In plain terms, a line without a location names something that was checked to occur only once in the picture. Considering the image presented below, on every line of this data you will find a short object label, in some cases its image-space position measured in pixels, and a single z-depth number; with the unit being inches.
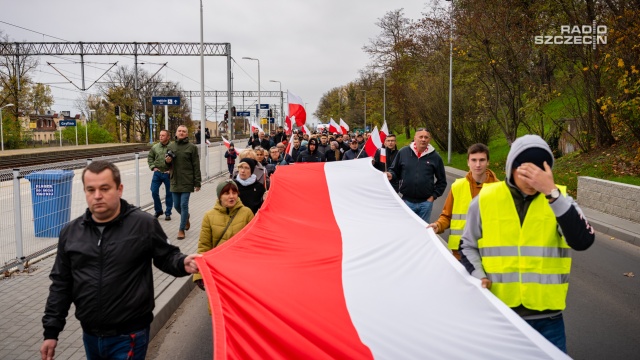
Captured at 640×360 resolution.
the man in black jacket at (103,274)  132.6
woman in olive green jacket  226.5
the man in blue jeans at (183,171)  421.4
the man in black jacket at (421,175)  317.1
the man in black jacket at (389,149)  462.9
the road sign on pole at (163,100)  727.1
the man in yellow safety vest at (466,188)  222.2
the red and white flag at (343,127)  1031.0
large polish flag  126.9
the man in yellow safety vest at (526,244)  129.1
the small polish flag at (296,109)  808.9
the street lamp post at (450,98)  1274.6
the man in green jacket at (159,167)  462.0
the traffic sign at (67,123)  2273.5
